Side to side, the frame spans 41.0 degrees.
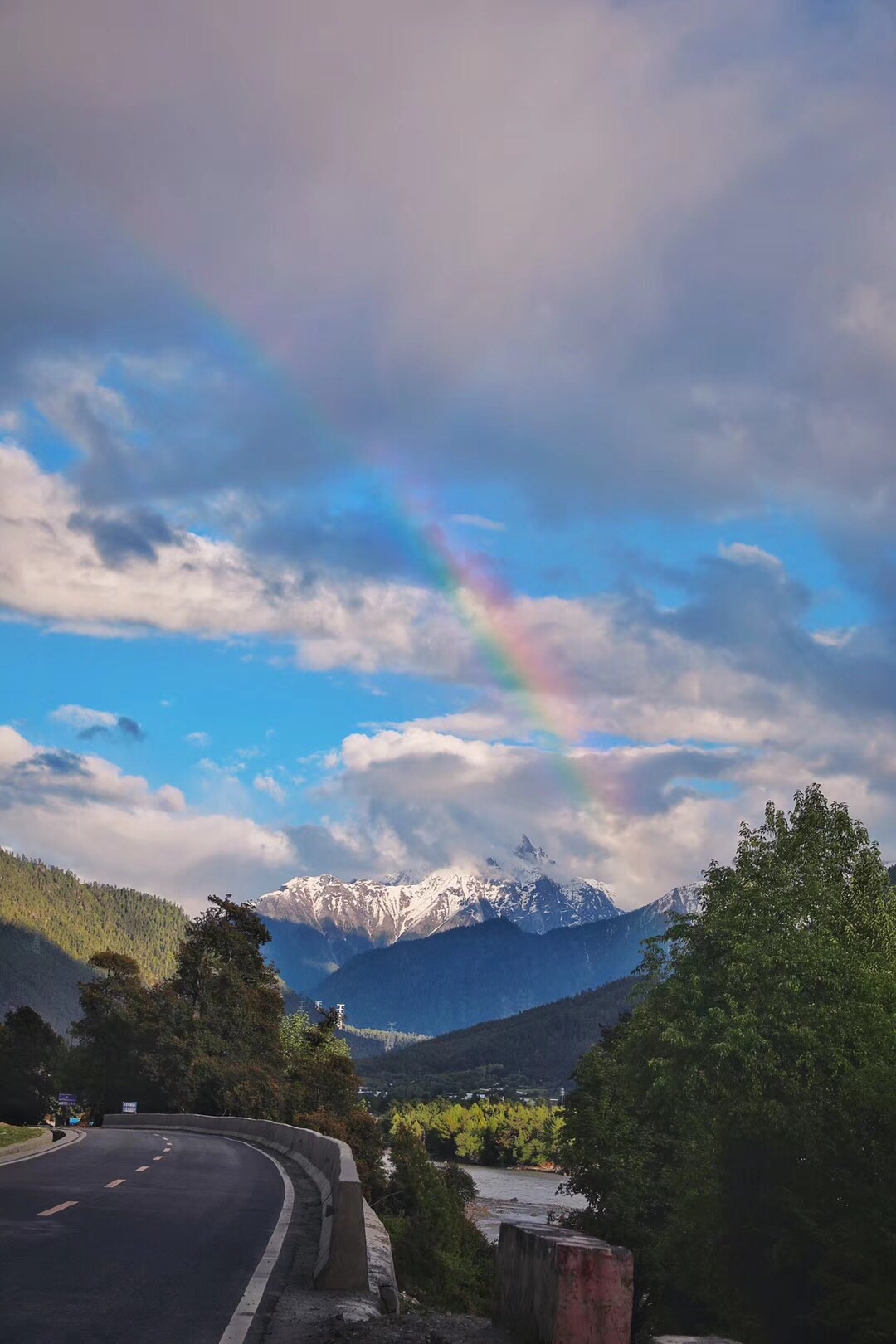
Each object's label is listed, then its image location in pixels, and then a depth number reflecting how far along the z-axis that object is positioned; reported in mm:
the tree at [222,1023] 86000
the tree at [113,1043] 96562
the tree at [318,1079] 91125
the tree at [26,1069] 105188
